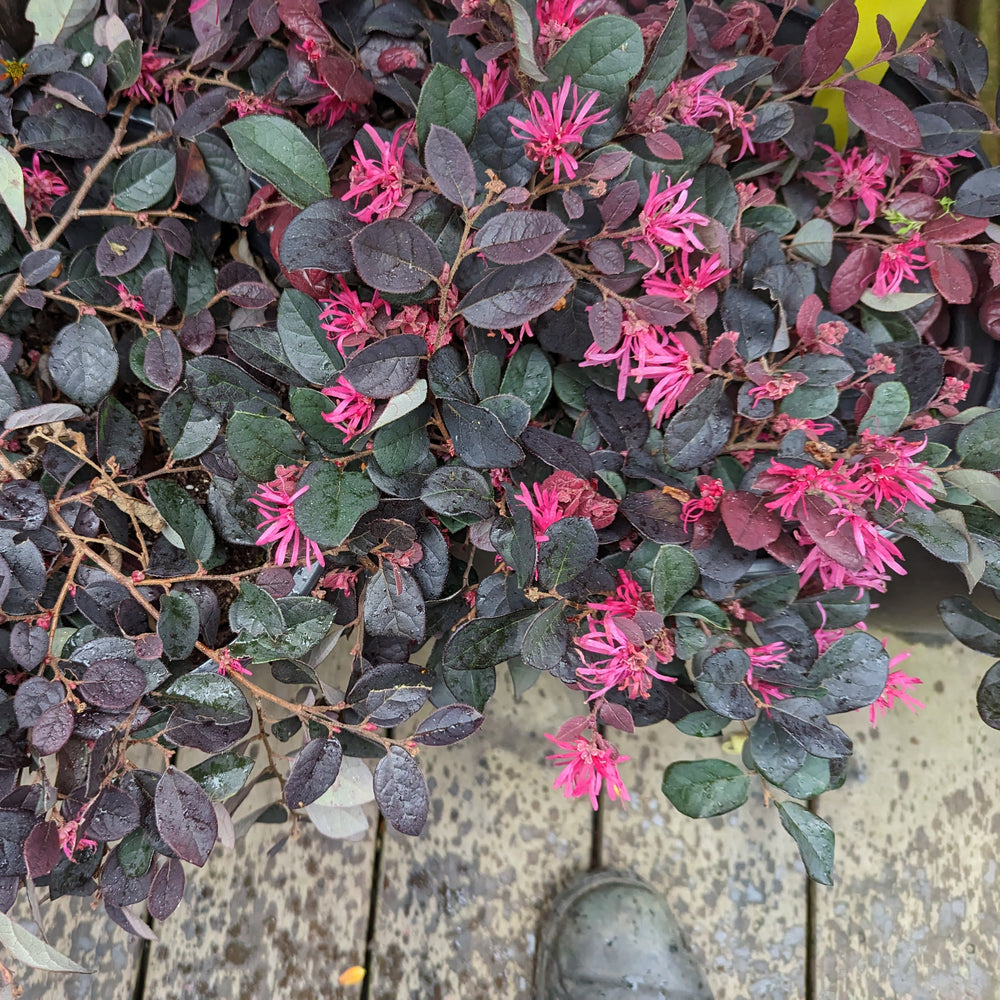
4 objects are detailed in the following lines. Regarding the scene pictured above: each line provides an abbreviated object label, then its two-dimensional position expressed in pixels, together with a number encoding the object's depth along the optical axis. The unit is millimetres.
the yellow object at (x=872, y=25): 607
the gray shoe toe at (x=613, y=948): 1015
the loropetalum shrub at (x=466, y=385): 479
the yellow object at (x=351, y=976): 1031
